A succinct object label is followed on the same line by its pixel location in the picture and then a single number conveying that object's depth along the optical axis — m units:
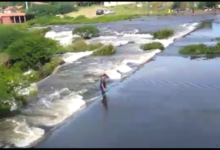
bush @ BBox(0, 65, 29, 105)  15.77
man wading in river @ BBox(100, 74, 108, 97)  17.54
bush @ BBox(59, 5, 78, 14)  98.97
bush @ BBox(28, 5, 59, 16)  93.82
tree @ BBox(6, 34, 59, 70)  26.12
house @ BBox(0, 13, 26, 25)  78.50
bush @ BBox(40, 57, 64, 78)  25.27
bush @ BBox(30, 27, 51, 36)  52.34
